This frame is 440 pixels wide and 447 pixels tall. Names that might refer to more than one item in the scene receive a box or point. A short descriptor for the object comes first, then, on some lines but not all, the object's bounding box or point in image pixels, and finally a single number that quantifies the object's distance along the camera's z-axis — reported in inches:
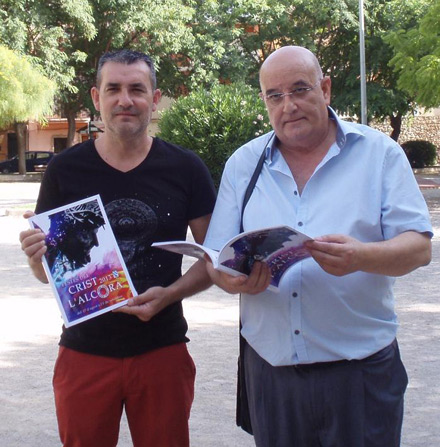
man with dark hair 116.4
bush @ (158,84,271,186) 690.2
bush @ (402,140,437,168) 1788.9
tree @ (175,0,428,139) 1596.9
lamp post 1122.7
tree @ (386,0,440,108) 719.7
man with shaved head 102.1
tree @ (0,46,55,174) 1214.3
